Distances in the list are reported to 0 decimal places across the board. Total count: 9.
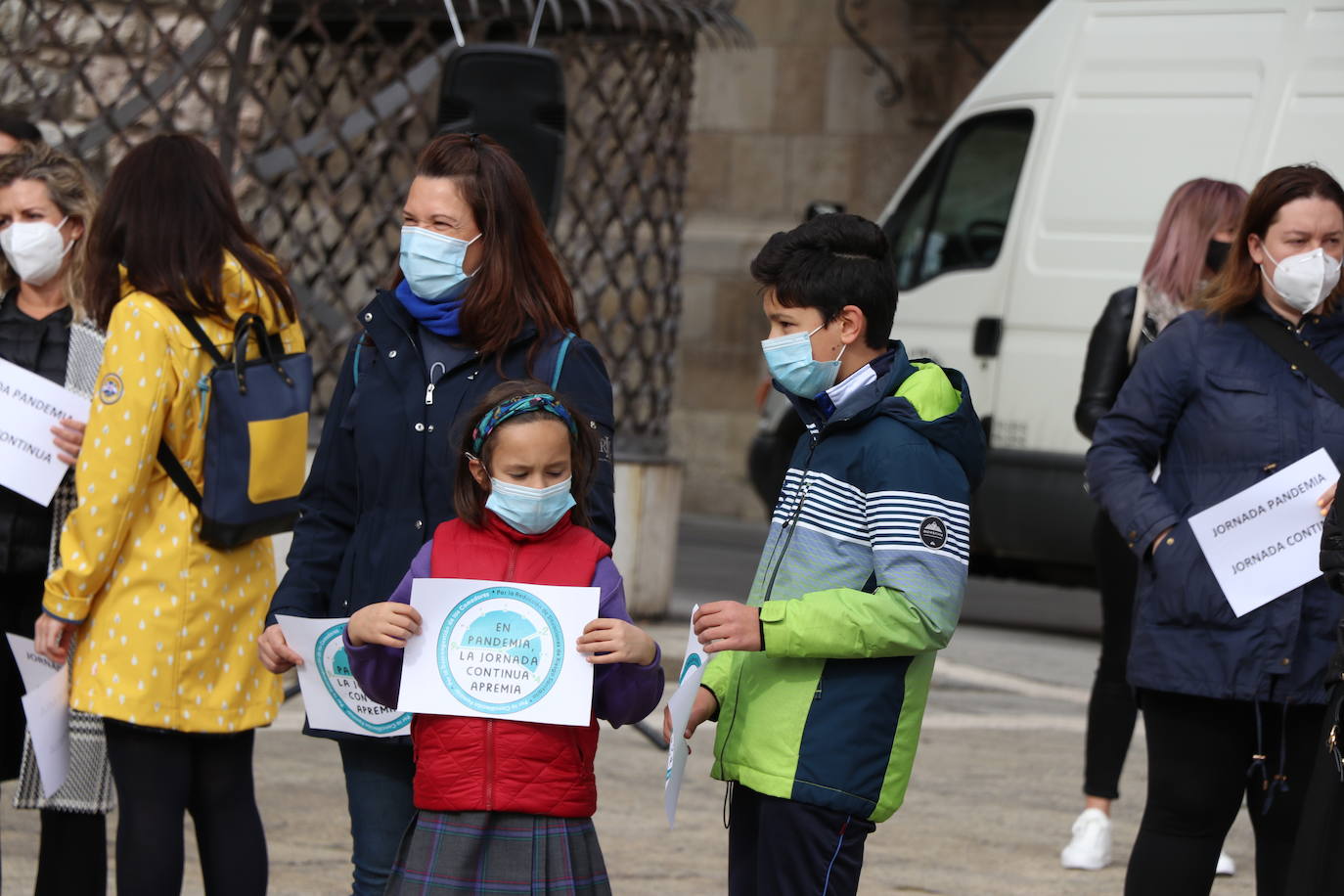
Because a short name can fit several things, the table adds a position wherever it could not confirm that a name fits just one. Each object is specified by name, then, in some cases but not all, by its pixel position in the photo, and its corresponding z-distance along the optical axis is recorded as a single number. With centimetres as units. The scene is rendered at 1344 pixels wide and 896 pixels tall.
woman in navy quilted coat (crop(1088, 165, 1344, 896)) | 823
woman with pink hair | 1105
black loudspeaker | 1409
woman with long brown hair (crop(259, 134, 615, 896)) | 720
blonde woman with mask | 857
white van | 1864
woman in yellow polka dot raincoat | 799
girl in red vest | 667
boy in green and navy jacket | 667
